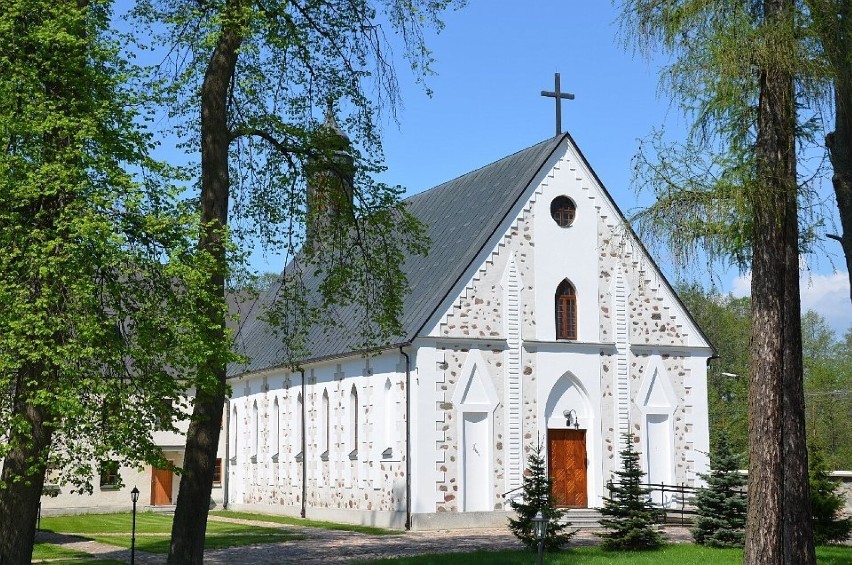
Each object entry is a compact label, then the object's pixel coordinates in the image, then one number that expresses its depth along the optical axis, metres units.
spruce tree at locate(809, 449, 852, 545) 22.61
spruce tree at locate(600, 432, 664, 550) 22.08
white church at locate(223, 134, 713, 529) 29.08
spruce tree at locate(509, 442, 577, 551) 21.69
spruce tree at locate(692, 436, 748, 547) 22.25
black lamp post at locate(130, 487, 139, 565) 21.11
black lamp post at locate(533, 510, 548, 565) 15.87
